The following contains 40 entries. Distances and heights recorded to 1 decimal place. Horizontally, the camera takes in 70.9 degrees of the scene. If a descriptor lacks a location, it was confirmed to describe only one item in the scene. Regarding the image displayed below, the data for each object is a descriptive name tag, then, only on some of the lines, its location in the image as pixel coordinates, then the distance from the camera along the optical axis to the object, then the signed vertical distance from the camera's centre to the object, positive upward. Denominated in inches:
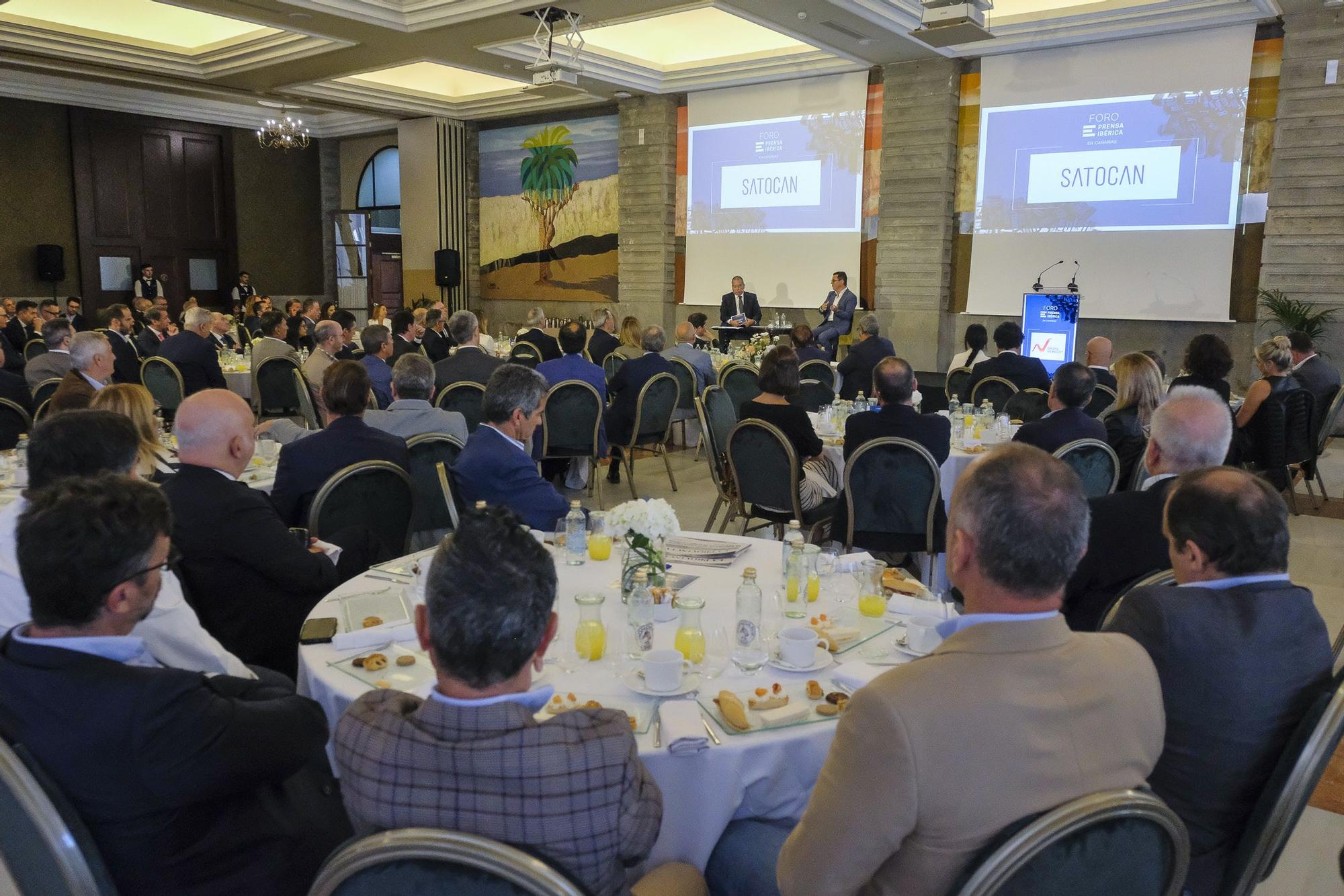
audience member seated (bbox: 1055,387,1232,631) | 112.7 -23.4
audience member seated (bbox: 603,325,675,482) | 293.6 -24.5
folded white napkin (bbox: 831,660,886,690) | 85.8 -33.3
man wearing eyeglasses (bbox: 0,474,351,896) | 59.7 -27.2
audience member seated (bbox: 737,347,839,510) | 194.7 -22.1
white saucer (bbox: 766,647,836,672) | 89.0 -33.3
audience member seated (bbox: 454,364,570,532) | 138.5 -22.6
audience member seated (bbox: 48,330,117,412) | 217.5 -14.9
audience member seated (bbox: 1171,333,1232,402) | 219.8 -10.5
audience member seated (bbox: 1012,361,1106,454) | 175.9 -19.8
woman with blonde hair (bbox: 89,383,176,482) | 141.8 -17.0
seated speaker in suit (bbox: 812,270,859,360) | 470.0 -2.3
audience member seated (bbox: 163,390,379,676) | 105.2 -27.9
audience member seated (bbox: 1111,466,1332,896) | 71.2 -25.7
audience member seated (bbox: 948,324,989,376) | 323.0 -10.9
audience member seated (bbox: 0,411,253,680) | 85.0 -22.6
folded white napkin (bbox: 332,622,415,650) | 92.2 -32.9
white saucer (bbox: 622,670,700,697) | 83.0 -33.4
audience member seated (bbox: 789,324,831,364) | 341.7 -13.5
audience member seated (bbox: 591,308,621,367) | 384.2 -16.1
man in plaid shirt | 52.9 -25.4
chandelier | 613.0 +116.7
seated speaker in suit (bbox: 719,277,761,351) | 510.3 -0.7
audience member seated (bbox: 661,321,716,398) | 337.3 -19.8
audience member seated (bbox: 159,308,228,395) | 323.0 -20.7
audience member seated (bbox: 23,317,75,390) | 275.6 -21.4
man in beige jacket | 52.7 -23.6
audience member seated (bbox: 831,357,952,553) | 179.2 -22.2
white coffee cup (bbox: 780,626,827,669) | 88.4 -31.6
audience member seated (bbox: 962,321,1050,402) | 291.4 -16.5
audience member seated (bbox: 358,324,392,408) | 281.0 -18.1
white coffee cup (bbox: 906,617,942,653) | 93.1 -32.0
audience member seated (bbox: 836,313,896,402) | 330.3 -18.7
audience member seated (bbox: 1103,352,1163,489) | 197.6 -19.2
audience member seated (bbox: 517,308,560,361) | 363.3 -13.5
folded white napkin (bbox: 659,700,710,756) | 73.8 -33.4
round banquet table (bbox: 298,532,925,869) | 75.0 -36.5
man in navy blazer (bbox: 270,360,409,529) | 139.3 -22.4
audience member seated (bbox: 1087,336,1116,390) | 282.7 -13.2
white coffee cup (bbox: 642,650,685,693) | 82.7 -31.8
